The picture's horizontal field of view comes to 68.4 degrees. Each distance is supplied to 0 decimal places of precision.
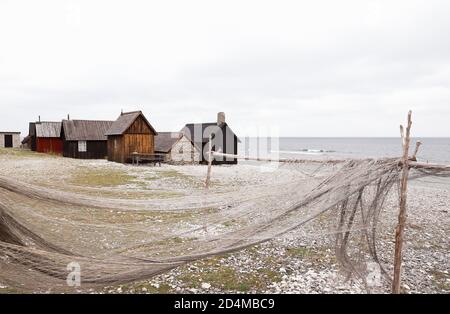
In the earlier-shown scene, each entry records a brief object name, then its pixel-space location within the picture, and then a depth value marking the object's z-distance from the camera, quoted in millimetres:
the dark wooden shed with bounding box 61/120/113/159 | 38375
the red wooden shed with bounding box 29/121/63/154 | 46375
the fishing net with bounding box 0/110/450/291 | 4582
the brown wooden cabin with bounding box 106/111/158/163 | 32094
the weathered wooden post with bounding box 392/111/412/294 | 4512
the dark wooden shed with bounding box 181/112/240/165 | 36500
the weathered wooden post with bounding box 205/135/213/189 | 9914
